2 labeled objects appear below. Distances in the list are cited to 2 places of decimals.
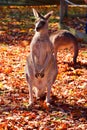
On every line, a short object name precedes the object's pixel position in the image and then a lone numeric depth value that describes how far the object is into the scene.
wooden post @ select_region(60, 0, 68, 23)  20.59
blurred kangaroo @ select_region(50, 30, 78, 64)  14.48
